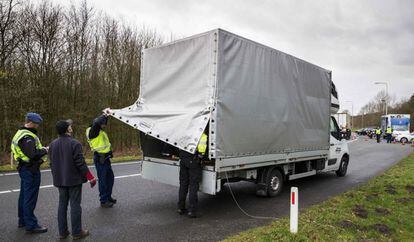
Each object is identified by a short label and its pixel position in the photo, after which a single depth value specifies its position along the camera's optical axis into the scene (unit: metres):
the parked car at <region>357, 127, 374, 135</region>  61.28
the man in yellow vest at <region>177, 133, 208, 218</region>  5.32
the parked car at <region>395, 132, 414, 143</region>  33.47
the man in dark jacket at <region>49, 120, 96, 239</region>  4.52
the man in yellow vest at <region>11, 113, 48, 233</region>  4.69
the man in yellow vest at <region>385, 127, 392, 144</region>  31.38
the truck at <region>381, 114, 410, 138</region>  36.47
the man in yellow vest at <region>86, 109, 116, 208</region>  6.18
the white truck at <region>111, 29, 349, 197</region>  5.48
